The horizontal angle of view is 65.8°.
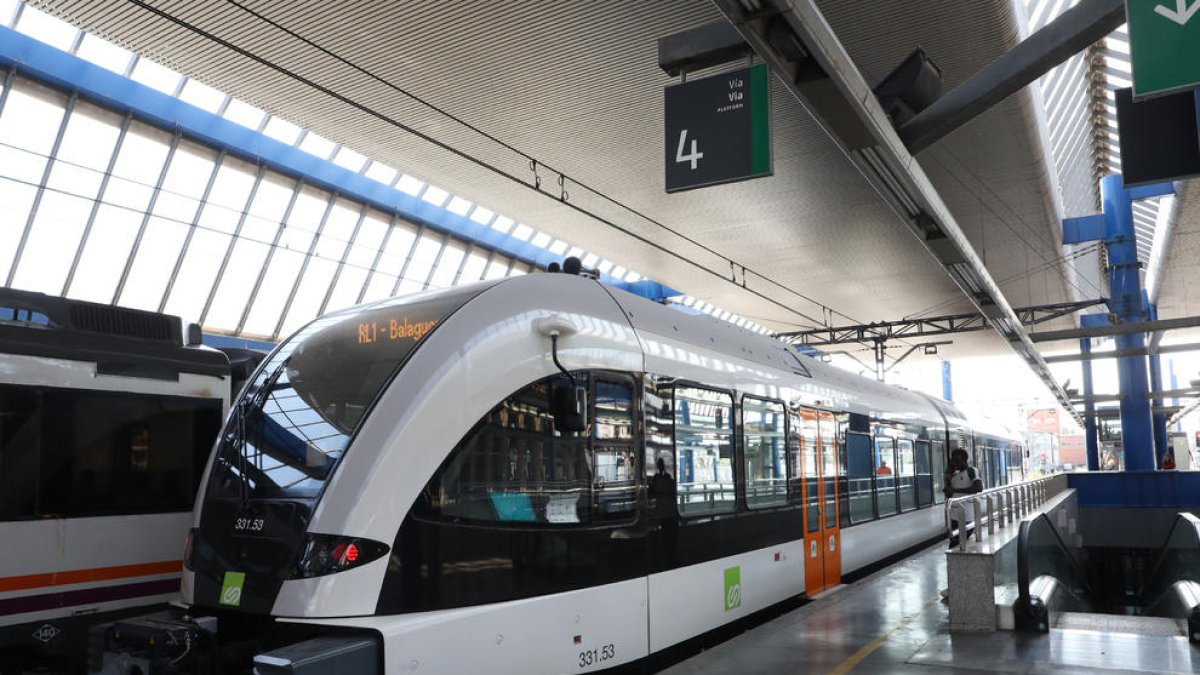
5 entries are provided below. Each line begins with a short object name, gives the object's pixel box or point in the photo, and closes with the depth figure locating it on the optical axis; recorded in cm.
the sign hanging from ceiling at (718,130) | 820
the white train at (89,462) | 680
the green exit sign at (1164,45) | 633
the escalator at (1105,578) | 837
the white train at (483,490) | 539
